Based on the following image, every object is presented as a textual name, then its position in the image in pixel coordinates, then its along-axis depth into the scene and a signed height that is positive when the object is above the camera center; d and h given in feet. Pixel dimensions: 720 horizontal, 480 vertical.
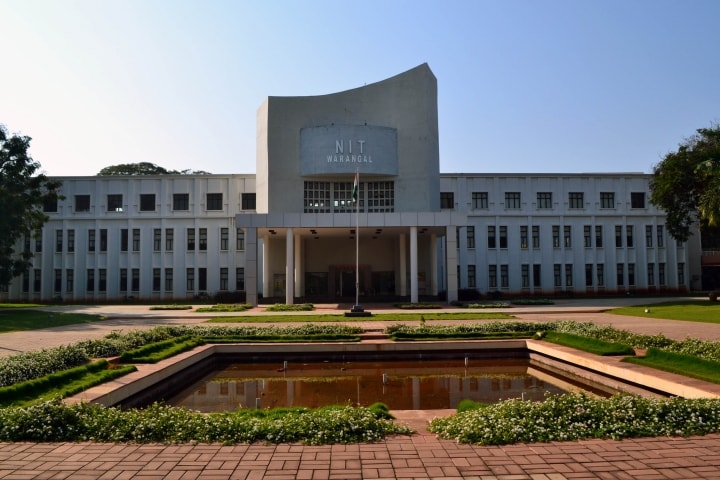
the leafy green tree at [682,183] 119.14 +17.80
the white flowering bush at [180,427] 21.09 -6.12
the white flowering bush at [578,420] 20.86 -6.13
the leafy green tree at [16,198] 105.91 +15.11
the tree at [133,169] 260.42 +48.83
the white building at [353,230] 136.87 +12.60
